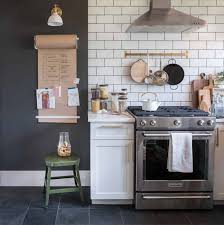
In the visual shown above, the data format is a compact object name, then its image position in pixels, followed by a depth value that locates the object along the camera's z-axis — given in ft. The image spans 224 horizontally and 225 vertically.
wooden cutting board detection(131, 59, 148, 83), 12.71
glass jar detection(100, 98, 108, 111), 12.31
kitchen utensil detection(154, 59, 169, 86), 12.68
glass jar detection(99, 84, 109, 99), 12.32
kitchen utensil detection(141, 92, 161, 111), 11.29
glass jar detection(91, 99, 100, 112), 11.98
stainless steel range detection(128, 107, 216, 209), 10.38
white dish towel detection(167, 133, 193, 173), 10.25
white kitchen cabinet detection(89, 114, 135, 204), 10.65
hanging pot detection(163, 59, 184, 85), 12.79
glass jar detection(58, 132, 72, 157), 11.24
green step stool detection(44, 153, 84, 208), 10.71
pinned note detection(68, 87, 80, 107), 12.42
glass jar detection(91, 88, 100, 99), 12.39
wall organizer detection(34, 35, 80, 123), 12.28
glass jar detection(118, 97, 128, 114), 11.93
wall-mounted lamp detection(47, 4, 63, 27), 11.13
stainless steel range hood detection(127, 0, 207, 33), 10.78
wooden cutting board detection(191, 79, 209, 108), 12.85
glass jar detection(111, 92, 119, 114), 12.08
